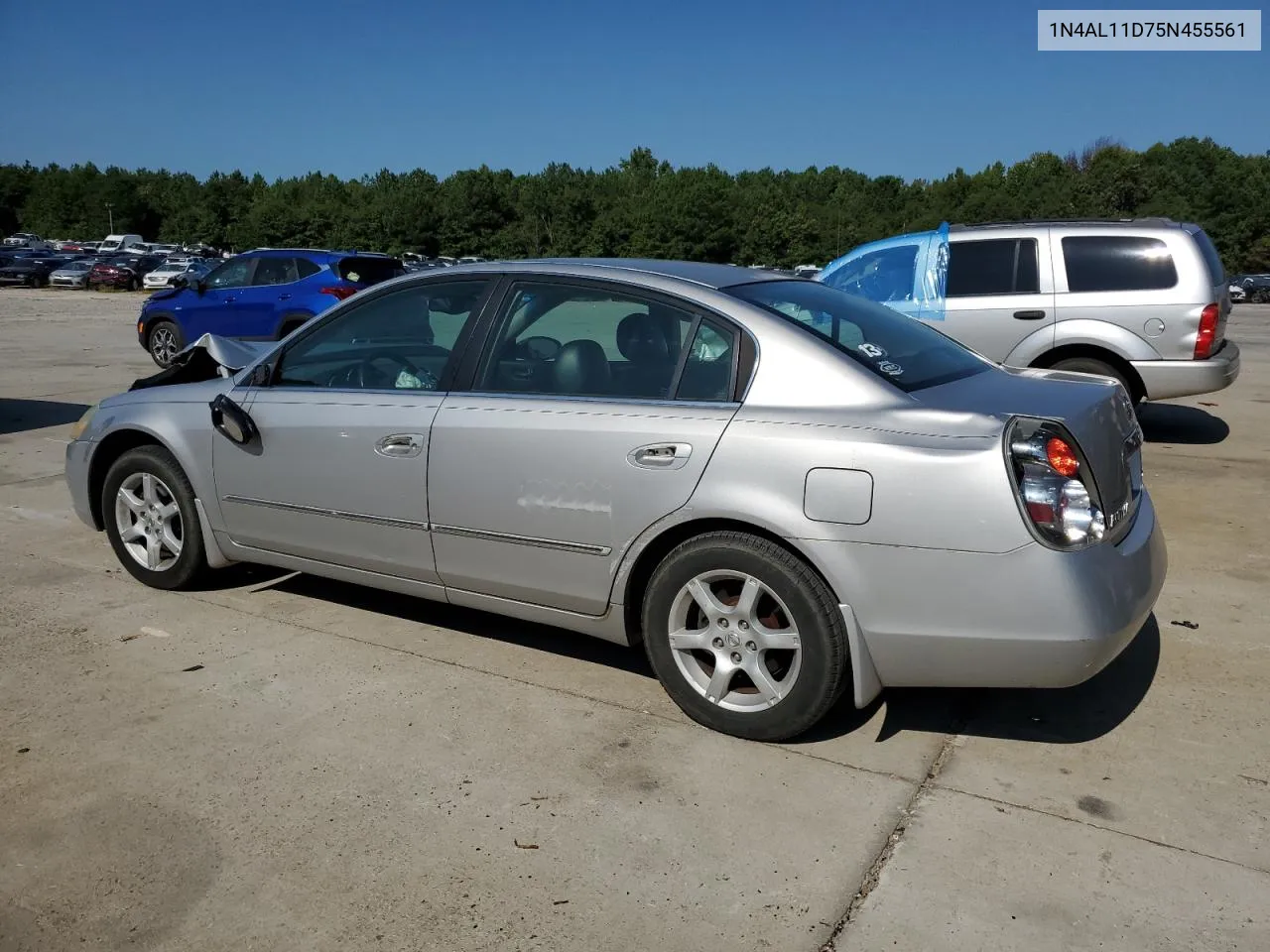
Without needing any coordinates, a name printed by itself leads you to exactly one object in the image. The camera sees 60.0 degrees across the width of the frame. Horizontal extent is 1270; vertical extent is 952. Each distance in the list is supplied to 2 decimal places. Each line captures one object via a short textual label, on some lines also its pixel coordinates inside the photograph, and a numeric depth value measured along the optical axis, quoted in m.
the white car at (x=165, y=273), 42.38
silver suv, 8.34
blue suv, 14.30
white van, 68.25
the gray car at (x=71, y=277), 45.43
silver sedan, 3.20
